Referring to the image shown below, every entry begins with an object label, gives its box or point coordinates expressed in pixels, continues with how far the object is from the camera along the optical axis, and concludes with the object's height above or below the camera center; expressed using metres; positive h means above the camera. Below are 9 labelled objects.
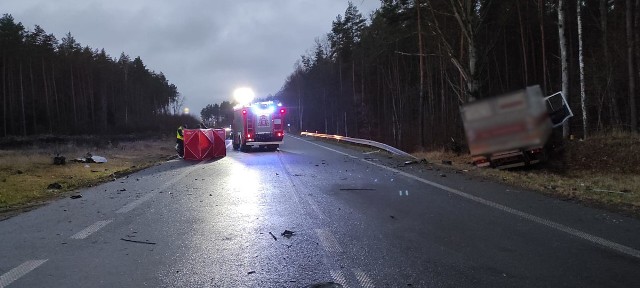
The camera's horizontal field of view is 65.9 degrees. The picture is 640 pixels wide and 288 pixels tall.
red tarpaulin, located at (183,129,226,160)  25.00 -0.65
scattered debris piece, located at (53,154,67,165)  21.22 -0.97
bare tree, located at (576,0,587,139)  19.42 +1.83
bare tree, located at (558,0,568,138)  16.69 +2.13
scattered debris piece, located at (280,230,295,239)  6.93 -1.52
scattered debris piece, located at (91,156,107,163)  23.68 -1.12
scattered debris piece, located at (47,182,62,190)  14.43 -1.40
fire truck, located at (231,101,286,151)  31.59 +0.25
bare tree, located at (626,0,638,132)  24.72 +2.40
